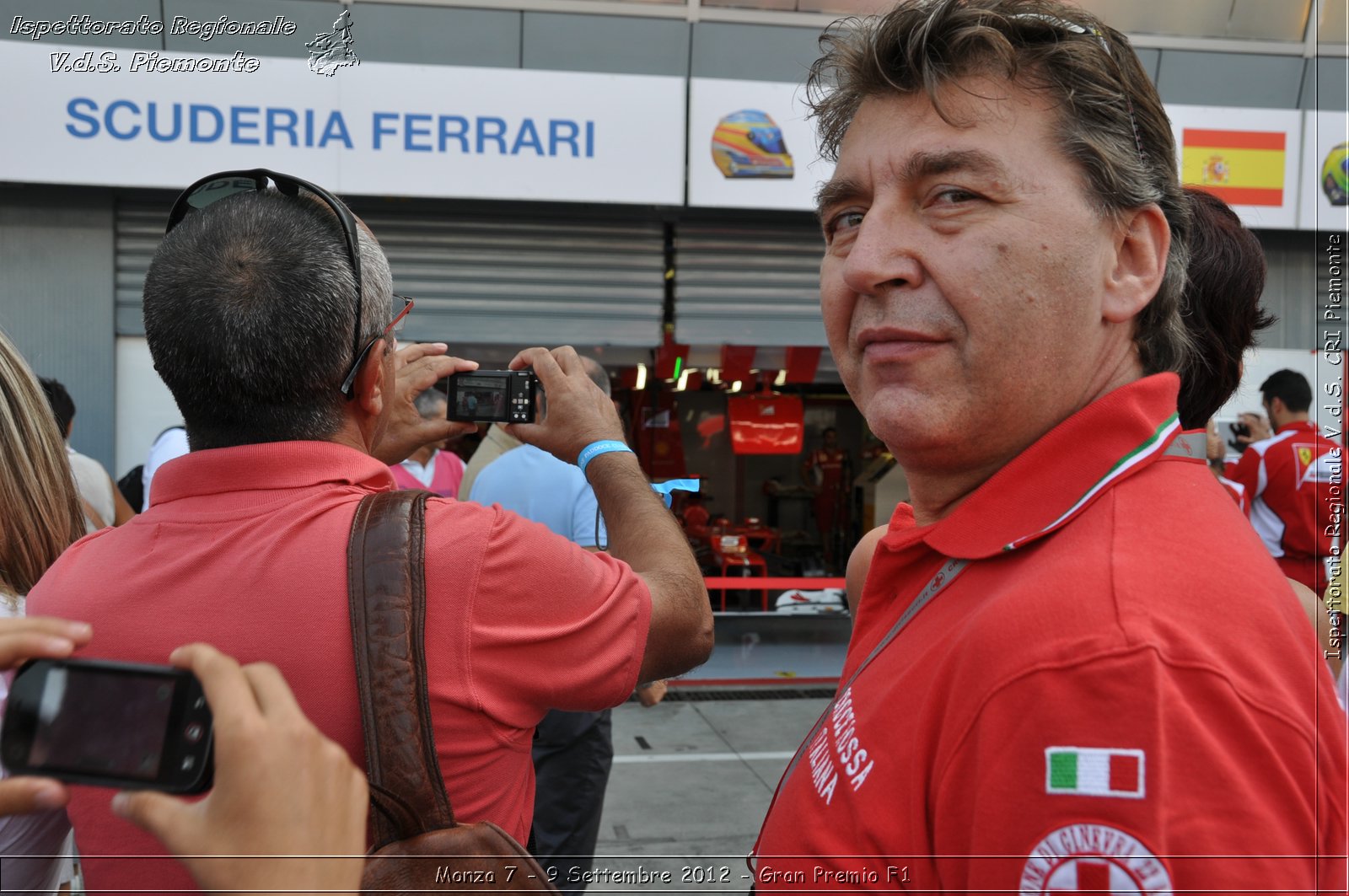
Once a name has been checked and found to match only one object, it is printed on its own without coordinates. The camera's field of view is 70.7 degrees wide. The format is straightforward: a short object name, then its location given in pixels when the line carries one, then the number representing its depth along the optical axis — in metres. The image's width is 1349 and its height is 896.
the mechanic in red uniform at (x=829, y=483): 11.98
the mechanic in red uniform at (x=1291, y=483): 5.72
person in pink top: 4.63
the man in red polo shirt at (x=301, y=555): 1.39
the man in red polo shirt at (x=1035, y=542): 0.82
